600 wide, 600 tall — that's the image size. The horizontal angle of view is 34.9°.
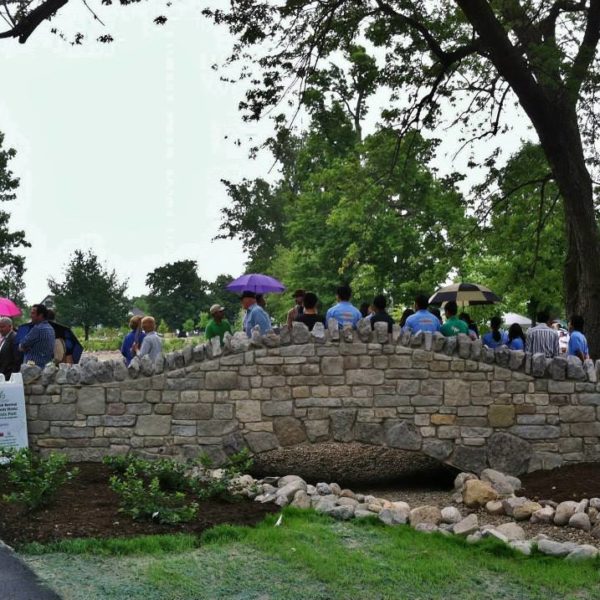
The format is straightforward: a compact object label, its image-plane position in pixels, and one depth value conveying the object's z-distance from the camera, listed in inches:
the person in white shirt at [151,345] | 478.0
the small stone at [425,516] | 331.0
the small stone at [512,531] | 316.5
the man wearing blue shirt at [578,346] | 500.1
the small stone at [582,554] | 285.9
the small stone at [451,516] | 335.9
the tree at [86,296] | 2578.7
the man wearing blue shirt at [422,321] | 469.7
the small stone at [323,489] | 380.8
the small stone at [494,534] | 302.0
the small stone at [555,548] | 290.4
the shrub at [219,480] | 348.8
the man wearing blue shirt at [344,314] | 459.2
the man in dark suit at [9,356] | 497.7
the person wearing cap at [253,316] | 474.0
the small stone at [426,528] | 317.1
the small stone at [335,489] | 389.4
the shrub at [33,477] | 315.6
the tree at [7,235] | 1428.4
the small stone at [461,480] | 435.2
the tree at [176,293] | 3577.8
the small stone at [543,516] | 354.6
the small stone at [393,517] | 329.1
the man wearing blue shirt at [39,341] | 473.4
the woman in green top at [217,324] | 500.7
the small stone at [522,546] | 291.1
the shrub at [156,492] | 311.9
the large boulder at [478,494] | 389.7
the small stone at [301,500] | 345.1
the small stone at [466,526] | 312.2
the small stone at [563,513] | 349.4
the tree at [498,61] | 549.0
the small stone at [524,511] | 362.3
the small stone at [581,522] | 343.0
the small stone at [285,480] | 389.6
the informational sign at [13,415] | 428.8
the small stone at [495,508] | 374.0
